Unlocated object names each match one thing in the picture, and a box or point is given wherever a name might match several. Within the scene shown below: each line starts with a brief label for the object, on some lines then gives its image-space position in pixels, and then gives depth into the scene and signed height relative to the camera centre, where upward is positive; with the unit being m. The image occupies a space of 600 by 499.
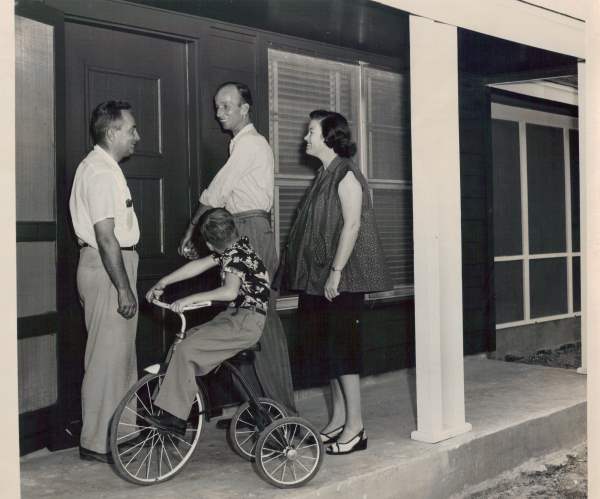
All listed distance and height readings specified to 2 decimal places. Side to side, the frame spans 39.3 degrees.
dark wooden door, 4.82 +0.69
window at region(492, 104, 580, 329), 8.99 +0.38
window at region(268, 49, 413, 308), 6.11 +0.94
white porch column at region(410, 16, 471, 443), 4.71 +0.16
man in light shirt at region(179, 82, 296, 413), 4.79 +0.32
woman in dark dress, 4.61 -0.06
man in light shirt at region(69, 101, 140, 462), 4.35 -0.09
